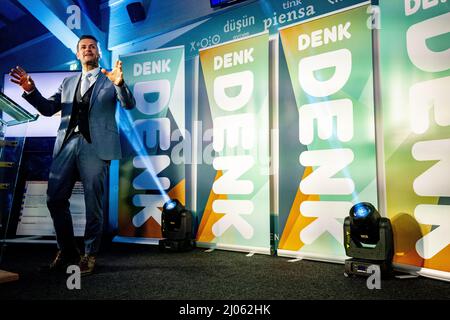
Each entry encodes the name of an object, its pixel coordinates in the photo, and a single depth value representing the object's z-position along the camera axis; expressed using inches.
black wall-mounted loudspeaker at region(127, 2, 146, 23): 163.5
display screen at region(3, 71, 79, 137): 146.6
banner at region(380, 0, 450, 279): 89.0
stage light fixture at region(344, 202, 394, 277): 88.0
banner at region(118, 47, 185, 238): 143.6
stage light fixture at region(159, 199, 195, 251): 126.7
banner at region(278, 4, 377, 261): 105.3
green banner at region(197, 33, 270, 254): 124.4
